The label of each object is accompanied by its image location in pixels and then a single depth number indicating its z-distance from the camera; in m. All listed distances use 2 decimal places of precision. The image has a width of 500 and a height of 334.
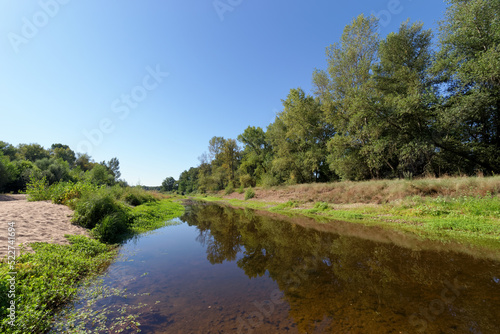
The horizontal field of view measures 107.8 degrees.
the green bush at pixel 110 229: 9.67
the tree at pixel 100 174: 35.51
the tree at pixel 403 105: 18.18
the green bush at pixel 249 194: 36.83
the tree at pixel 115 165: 104.38
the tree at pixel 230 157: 59.09
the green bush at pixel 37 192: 14.05
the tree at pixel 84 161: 74.25
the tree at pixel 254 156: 48.19
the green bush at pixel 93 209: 10.30
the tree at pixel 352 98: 21.33
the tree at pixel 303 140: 31.47
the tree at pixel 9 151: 46.31
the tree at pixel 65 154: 71.12
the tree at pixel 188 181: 93.31
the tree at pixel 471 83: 14.47
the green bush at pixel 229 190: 50.81
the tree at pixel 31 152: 52.71
